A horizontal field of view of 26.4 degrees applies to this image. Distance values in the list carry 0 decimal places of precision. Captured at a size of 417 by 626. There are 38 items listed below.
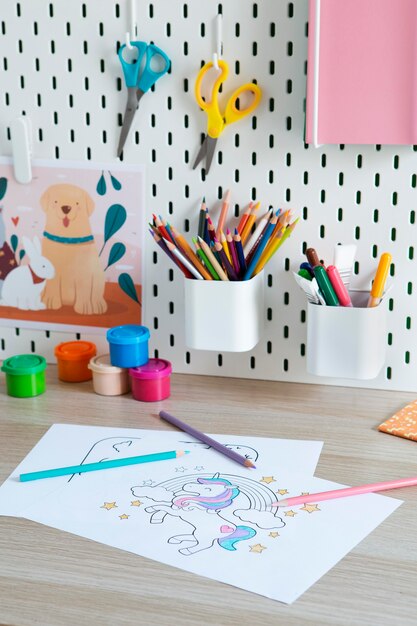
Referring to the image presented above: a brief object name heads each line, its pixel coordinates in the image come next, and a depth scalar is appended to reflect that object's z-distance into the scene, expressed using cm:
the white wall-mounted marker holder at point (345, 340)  105
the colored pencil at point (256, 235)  110
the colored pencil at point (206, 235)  113
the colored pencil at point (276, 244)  109
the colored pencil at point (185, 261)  106
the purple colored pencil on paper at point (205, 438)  95
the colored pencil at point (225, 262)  104
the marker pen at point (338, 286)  105
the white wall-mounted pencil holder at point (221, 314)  108
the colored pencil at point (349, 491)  86
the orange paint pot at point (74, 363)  118
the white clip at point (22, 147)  119
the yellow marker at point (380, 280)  105
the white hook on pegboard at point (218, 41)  109
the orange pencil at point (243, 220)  112
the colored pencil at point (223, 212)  113
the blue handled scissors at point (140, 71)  112
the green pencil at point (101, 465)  92
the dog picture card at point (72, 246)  120
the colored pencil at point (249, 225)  112
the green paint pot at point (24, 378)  113
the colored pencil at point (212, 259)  106
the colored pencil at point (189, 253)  109
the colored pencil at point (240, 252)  104
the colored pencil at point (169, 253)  108
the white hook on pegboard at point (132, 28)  112
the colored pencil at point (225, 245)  105
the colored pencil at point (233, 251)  107
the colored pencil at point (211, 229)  108
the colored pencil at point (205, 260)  107
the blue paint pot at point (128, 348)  113
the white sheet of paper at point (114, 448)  93
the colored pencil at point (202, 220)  113
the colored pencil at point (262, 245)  107
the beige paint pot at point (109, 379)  113
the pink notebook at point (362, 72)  100
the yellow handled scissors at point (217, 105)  110
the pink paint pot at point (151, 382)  111
